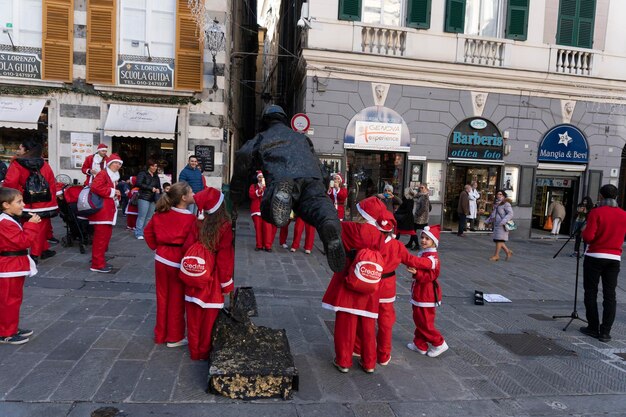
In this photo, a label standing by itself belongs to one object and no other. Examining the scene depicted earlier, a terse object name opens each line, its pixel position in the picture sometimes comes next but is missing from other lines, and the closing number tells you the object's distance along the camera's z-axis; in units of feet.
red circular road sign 37.96
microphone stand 18.10
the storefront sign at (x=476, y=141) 46.52
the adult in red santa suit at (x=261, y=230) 30.14
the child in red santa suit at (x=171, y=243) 13.30
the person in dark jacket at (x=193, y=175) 32.78
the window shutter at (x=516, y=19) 45.83
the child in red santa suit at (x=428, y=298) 14.34
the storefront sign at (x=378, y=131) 44.24
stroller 26.58
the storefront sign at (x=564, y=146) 48.37
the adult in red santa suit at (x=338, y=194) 33.76
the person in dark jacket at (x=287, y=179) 10.50
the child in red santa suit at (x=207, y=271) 12.25
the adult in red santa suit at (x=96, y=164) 24.62
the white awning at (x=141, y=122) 42.16
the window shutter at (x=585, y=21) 47.19
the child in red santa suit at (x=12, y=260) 13.10
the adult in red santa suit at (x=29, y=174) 21.58
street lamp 42.93
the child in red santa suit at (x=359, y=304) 12.42
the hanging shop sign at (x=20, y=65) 41.70
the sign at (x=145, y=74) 43.19
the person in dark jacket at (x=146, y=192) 30.99
